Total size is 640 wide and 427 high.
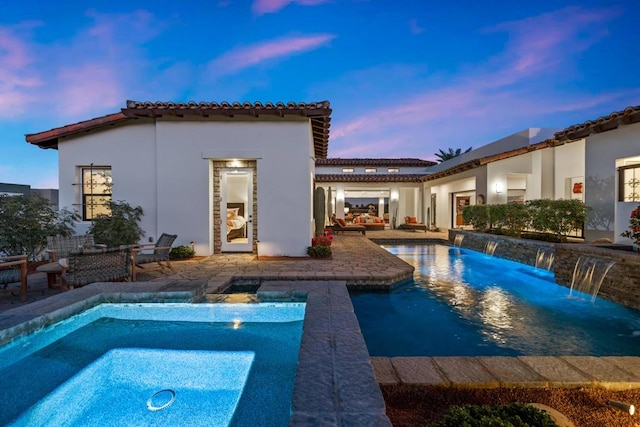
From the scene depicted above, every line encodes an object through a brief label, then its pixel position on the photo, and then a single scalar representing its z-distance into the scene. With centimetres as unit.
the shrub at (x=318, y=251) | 952
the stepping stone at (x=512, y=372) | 283
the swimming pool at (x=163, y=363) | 292
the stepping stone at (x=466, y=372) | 280
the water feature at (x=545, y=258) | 905
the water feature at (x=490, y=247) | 1207
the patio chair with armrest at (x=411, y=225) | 2040
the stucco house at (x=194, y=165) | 966
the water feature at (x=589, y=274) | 655
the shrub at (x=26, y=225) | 748
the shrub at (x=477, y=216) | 1369
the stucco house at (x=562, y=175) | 909
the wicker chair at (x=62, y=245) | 710
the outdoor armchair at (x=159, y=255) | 724
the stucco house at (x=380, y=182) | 2244
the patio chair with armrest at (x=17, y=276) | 527
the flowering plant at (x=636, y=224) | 633
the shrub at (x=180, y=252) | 942
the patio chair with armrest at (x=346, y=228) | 1853
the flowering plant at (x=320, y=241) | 1015
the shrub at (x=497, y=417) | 166
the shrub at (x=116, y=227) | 868
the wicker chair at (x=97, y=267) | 544
